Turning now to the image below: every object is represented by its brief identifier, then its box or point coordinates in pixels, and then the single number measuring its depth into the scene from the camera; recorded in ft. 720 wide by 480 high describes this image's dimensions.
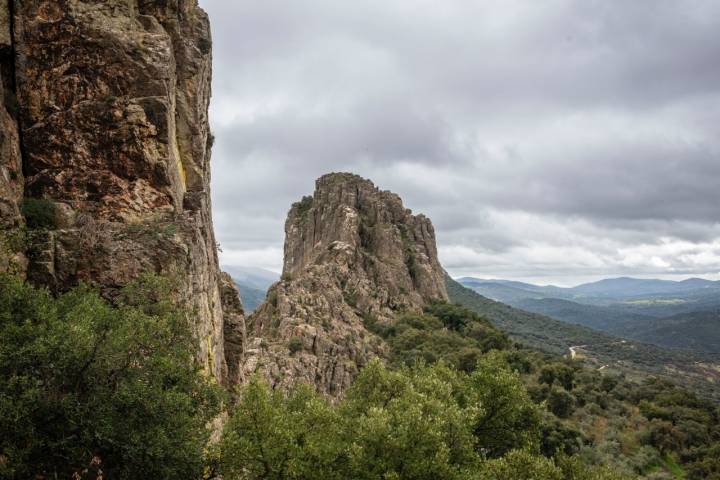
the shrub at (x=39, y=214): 88.28
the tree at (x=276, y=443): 73.20
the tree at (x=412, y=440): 78.23
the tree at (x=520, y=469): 81.85
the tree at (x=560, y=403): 272.10
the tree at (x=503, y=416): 119.55
